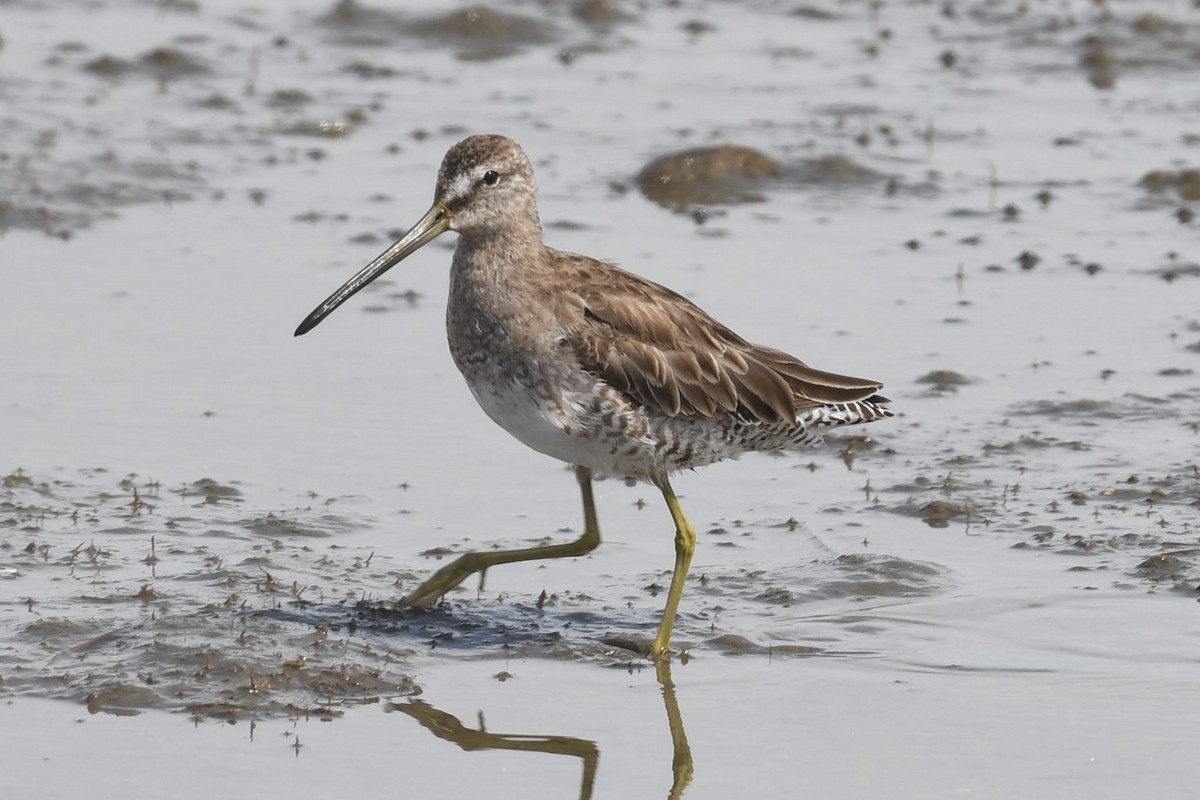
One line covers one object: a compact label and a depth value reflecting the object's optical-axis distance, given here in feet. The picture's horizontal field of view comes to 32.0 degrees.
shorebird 18.81
